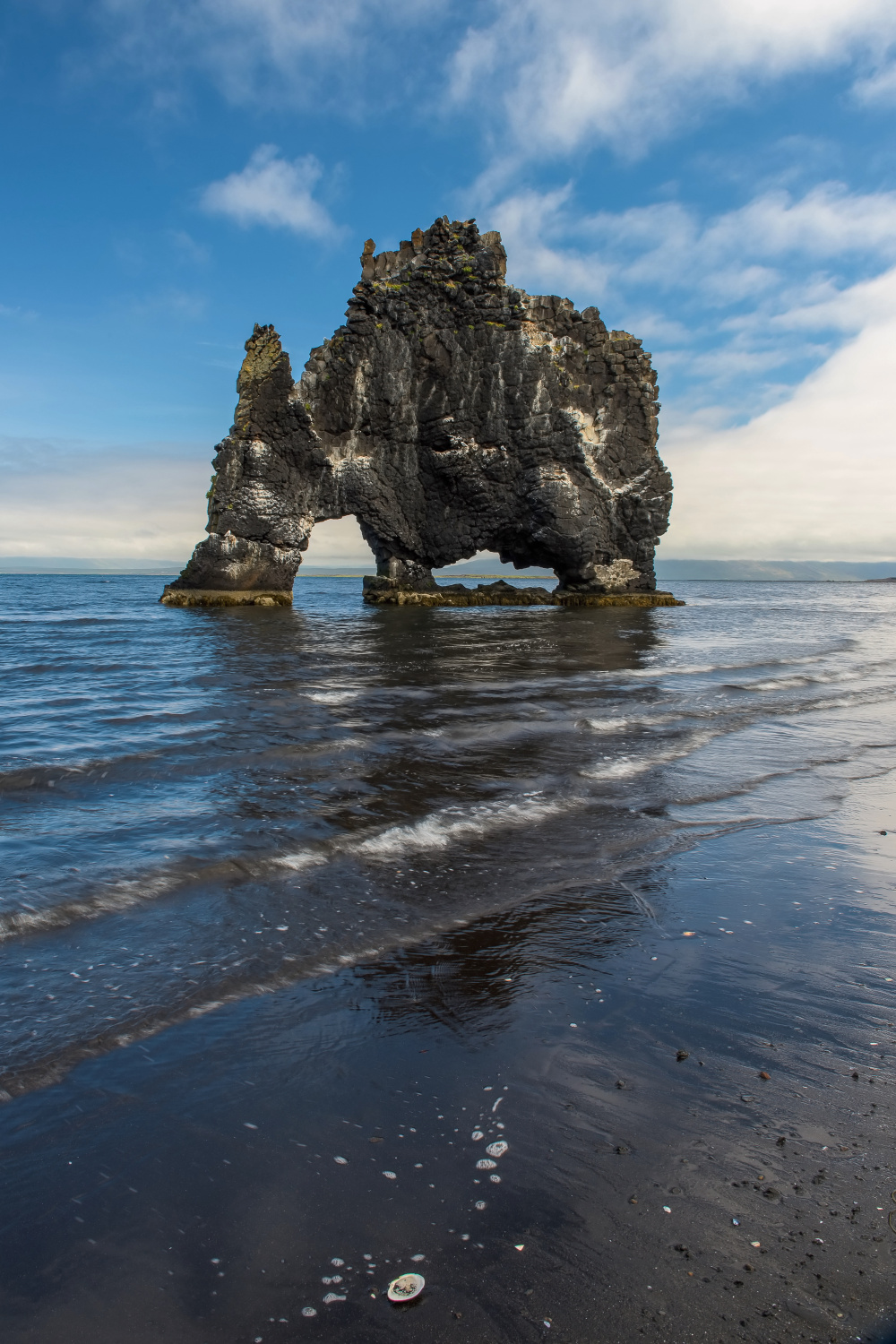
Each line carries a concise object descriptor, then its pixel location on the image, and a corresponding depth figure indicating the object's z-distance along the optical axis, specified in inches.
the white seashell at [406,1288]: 79.5
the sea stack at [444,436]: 1558.8
